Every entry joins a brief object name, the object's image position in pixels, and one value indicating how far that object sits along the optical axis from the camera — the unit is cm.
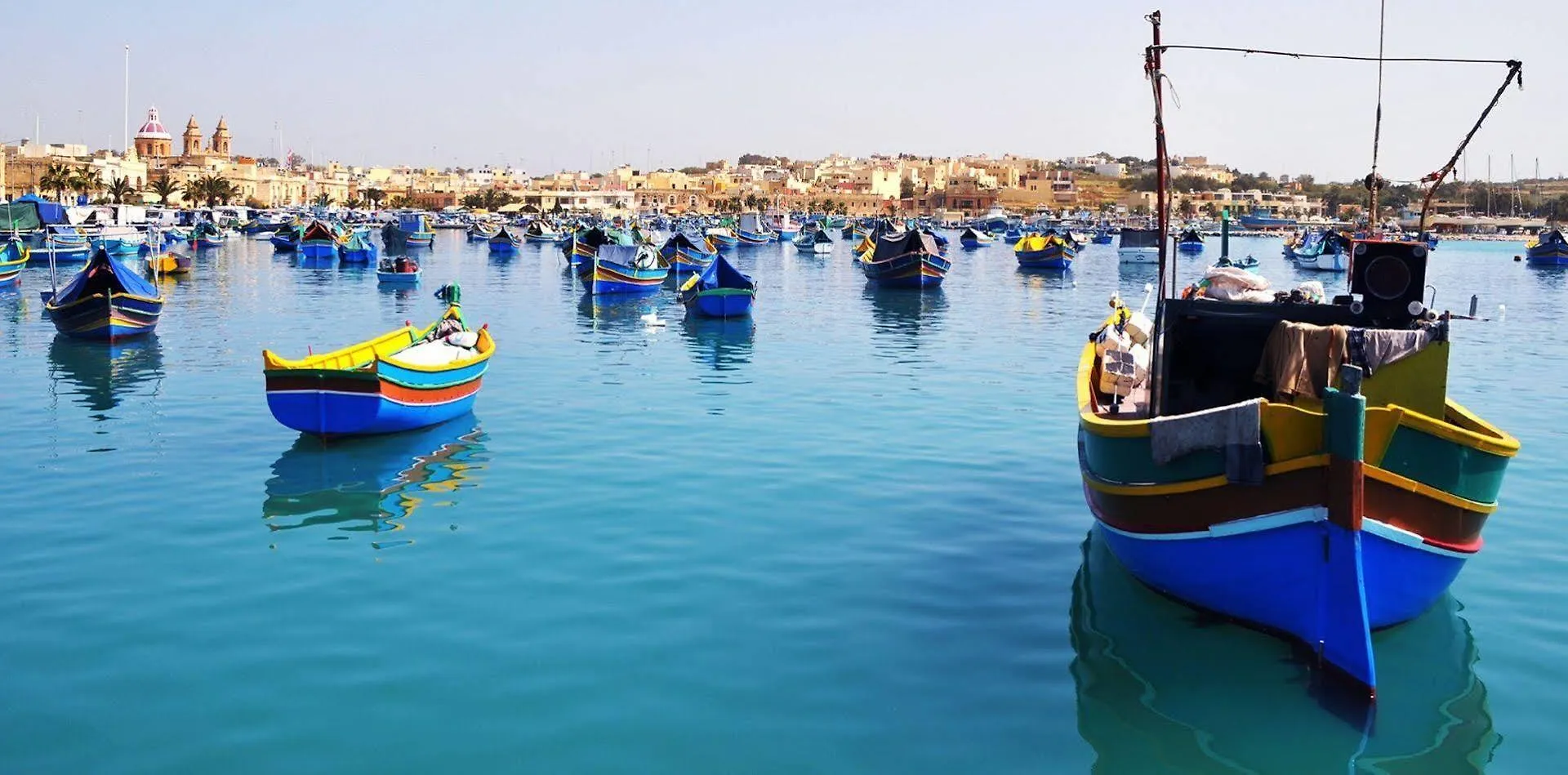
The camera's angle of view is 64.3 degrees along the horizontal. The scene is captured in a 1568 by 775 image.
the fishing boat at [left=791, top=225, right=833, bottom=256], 9556
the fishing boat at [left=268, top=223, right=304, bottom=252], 8419
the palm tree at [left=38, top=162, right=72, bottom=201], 10856
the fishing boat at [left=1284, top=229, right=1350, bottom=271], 7662
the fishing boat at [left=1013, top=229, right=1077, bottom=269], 6794
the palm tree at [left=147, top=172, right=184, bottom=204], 14138
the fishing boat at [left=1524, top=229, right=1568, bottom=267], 7738
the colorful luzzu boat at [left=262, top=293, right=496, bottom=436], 1702
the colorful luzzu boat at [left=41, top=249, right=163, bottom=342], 2966
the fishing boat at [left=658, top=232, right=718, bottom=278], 5978
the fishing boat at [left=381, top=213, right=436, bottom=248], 9644
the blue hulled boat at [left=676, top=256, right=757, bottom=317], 3684
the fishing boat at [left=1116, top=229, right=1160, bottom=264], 8419
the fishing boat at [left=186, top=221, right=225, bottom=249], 8712
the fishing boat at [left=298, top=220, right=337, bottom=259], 7169
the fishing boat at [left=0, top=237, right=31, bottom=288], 4753
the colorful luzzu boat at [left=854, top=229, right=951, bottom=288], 5241
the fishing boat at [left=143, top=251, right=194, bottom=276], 5862
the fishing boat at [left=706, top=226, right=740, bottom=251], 9352
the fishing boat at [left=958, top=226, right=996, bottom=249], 10362
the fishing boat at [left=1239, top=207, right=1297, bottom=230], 19325
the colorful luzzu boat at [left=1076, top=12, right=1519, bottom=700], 855
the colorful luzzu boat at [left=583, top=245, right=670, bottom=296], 4759
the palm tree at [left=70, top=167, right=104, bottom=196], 11487
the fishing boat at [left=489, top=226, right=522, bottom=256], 8725
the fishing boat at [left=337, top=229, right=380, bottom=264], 6944
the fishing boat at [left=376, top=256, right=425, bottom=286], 5169
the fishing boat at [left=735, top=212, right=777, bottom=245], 10750
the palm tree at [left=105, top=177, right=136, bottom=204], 11756
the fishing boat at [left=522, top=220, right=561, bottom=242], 11619
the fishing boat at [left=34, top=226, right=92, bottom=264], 6788
